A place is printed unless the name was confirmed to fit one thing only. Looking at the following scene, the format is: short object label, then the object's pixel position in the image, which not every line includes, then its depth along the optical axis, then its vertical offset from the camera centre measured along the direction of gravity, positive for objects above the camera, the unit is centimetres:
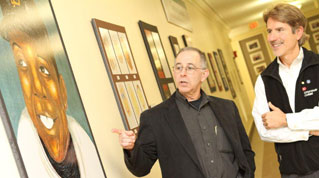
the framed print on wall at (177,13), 626 +110
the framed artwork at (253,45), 2005 +65
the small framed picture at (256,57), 2014 +9
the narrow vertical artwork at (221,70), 1065 -1
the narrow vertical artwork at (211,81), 835 -17
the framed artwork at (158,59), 462 +33
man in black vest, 279 -31
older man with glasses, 258 -32
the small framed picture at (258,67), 2017 -41
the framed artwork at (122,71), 336 +23
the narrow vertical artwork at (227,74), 1177 -17
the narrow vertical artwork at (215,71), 956 +1
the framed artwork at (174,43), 596 +55
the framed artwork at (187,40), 714 +65
